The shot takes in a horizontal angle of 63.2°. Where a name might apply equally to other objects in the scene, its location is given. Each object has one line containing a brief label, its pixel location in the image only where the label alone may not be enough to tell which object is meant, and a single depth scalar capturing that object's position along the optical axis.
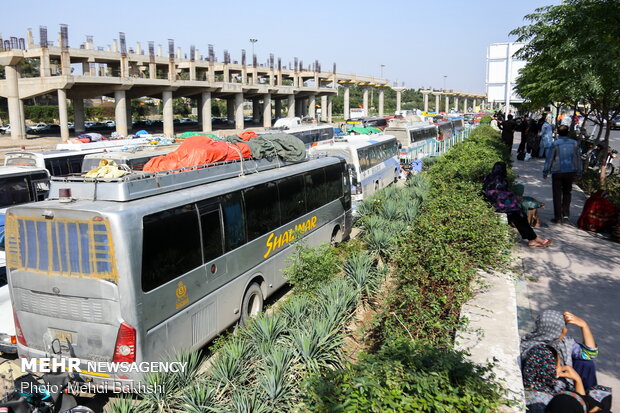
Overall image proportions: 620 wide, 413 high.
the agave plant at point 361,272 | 7.59
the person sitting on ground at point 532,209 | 10.94
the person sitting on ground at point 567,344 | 4.42
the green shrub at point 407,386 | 3.01
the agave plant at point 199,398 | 4.34
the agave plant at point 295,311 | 6.15
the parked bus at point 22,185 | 14.07
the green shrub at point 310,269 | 7.77
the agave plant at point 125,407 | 4.26
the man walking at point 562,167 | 10.84
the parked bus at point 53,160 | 16.27
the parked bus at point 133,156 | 13.22
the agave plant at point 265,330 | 5.61
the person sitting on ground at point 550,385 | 4.02
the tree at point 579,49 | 10.62
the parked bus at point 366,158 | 17.16
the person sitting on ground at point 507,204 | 9.59
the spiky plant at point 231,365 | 4.84
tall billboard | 23.69
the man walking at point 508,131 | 25.04
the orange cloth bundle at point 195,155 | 7.44
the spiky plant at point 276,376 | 4.50
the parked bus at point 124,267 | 5.23
